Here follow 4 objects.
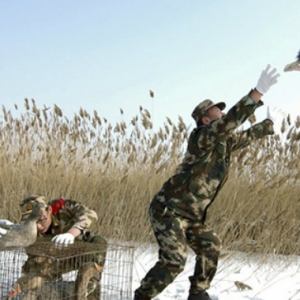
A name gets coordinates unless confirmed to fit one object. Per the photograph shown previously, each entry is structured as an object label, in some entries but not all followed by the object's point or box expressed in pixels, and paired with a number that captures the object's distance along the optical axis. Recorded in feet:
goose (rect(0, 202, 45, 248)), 9.03
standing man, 9.23
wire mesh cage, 8.93
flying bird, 10.23
